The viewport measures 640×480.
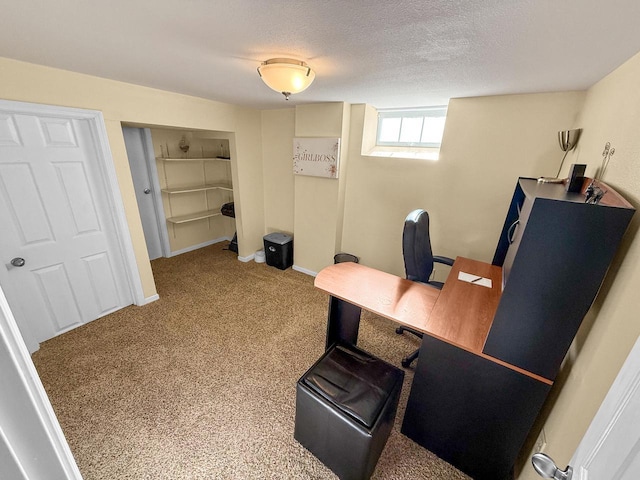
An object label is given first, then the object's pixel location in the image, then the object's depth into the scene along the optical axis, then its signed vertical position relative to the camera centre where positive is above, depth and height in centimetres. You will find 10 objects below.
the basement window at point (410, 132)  272 +36
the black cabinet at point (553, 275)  91 -41
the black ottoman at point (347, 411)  125 -124
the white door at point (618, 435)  50 -55
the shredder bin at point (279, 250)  365 -130
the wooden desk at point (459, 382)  123 -106
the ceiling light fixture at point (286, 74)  138 +47
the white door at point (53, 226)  190 -63
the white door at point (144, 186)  335 -44
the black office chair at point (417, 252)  183 -67
